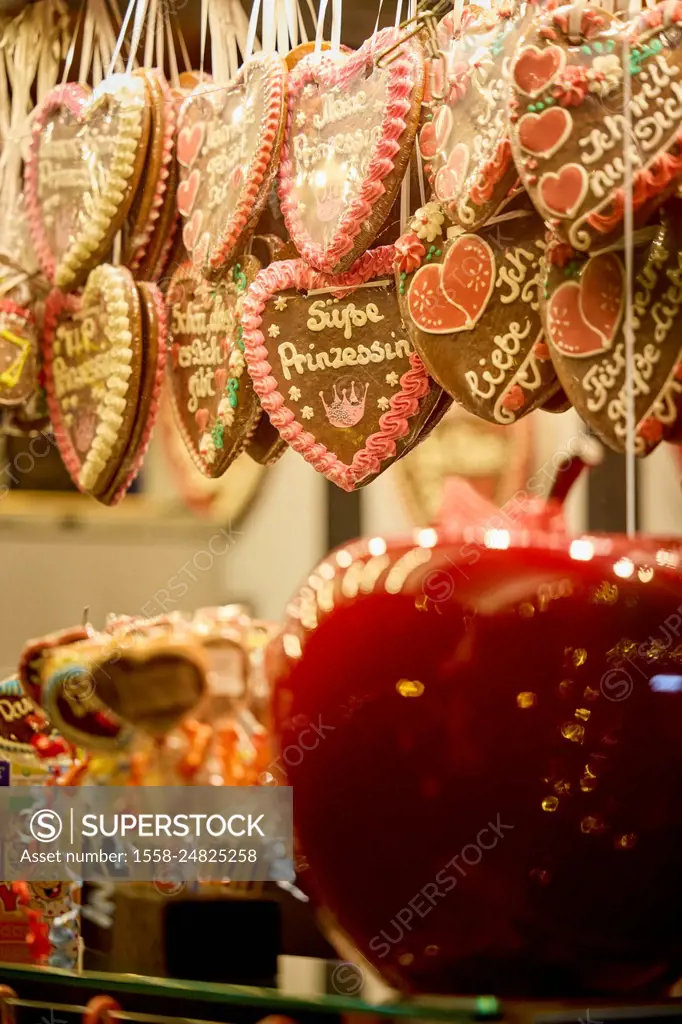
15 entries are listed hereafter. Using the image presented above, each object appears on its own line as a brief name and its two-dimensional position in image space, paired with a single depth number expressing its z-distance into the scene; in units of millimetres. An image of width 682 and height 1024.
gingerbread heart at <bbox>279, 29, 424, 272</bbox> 1656
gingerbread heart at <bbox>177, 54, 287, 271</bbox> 1754
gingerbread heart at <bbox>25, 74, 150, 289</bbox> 1866
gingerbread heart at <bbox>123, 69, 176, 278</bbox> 1871
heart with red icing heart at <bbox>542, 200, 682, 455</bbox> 1509
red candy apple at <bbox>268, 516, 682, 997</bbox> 1462
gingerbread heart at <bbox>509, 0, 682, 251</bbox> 1471
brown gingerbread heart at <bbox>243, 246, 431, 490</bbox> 1691
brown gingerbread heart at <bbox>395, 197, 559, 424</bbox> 1592
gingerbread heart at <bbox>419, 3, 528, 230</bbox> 1563
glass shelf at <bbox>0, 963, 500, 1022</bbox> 1440
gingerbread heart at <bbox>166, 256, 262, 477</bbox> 1793
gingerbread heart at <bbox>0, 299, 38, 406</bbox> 1988
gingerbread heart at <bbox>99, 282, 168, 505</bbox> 1866
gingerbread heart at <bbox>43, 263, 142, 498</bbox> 1864
